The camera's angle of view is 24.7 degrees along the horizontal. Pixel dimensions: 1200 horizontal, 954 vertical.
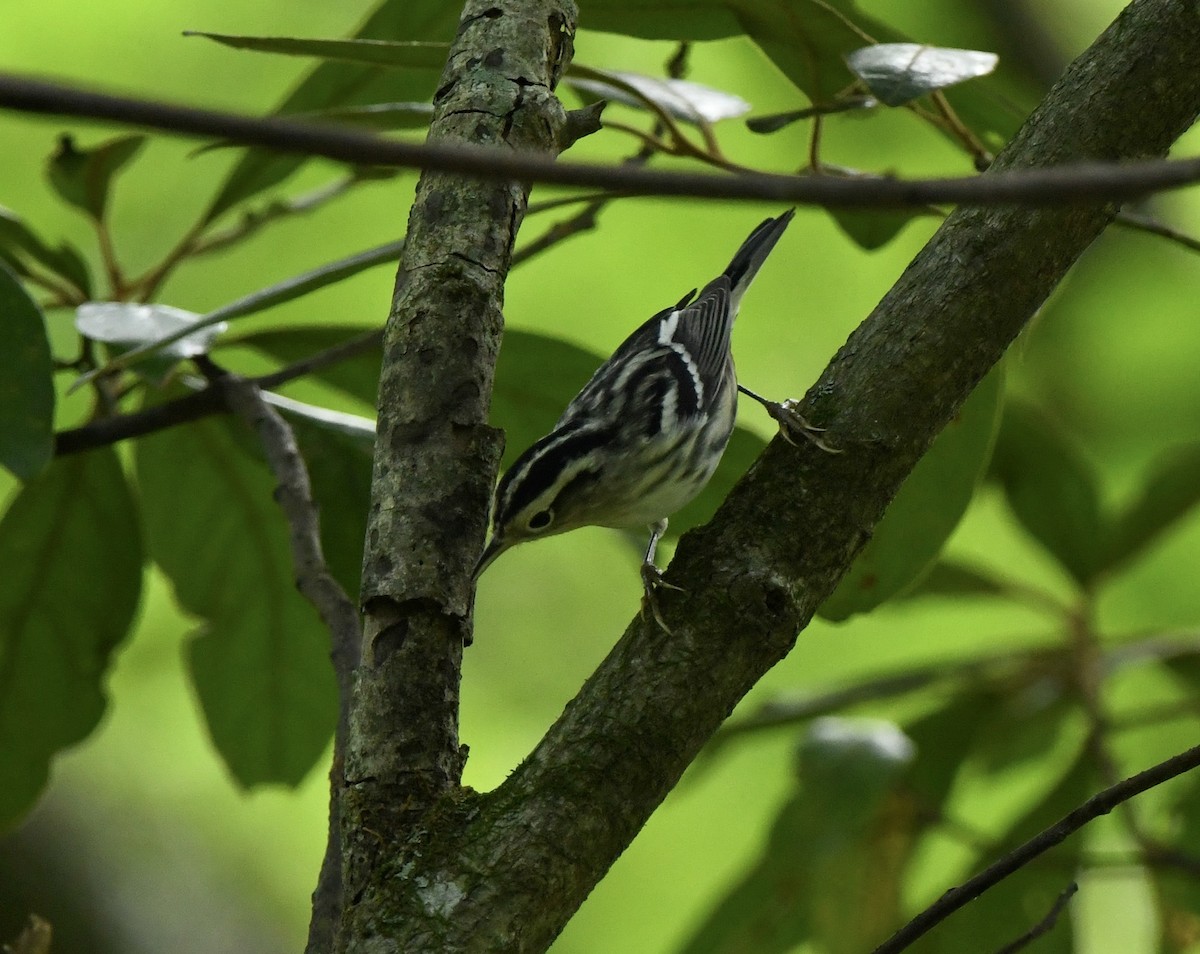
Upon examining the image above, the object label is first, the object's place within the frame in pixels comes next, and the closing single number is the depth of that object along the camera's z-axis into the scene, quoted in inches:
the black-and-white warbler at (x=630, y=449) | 201.0
